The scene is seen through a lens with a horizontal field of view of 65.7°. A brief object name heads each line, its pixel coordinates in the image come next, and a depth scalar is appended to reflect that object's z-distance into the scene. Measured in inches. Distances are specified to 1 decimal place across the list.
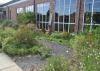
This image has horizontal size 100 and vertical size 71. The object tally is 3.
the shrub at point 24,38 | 158.0
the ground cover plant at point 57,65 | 80.6
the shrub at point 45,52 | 126.1
